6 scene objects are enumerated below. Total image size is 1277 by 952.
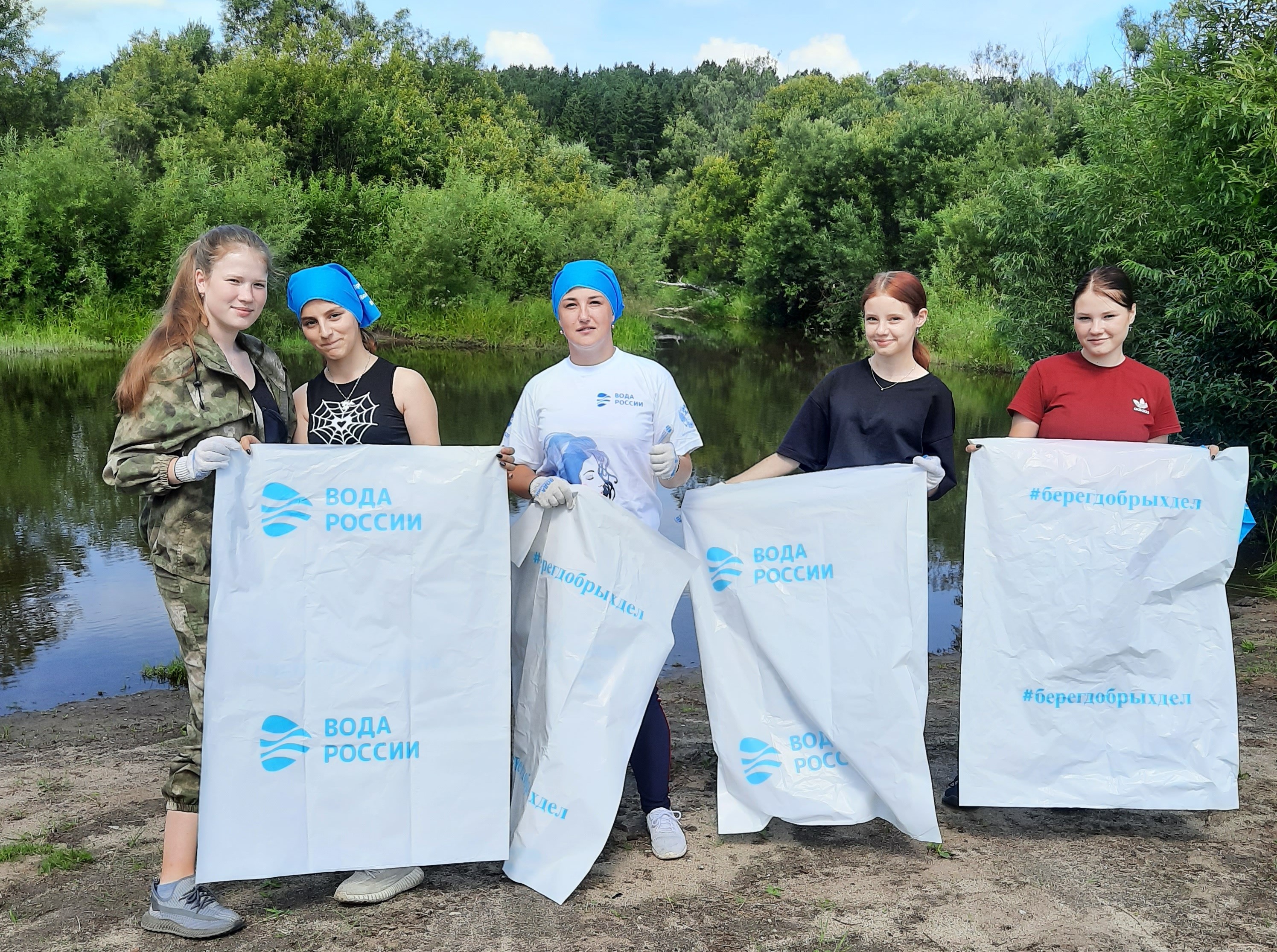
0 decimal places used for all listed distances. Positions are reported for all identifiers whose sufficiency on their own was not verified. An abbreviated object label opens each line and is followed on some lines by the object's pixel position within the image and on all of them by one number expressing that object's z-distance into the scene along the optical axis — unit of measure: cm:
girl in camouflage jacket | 268
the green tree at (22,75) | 3825
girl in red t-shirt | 336
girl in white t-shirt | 310
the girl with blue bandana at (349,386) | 298
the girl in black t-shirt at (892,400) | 324
